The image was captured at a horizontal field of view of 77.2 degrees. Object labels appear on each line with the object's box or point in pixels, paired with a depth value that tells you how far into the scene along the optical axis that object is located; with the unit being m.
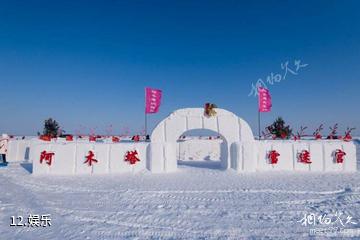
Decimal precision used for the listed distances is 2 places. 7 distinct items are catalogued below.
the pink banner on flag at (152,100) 14.65
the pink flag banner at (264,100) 14.17
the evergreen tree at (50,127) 31.33
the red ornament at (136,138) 12.65
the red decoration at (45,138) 12.73
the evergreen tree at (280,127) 29.56
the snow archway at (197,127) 11.55
